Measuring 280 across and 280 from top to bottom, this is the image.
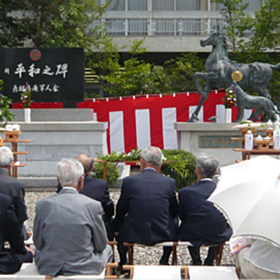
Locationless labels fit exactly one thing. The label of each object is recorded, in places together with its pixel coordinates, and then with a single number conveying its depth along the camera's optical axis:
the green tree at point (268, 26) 16.34
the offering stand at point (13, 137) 8.84
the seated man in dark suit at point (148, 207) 4.09
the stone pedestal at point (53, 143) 10.57
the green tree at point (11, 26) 17.20
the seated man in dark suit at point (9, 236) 3.41
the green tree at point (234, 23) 17.45
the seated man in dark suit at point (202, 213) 4.15
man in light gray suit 3.24
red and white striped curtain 13.93
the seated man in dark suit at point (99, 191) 4.36
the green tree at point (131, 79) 17.78
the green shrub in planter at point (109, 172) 9.23
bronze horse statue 12.20
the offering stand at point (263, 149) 8.38
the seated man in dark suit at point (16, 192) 3.87
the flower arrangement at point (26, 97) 11.13
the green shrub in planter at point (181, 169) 9.01
